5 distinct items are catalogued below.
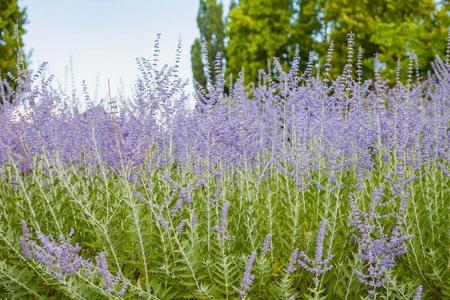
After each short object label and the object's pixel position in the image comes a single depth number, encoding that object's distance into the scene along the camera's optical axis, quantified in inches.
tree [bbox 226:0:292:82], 922.7
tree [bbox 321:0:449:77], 614.2
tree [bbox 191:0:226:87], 1290.6
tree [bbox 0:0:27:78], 647.8
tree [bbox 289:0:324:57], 879.7
